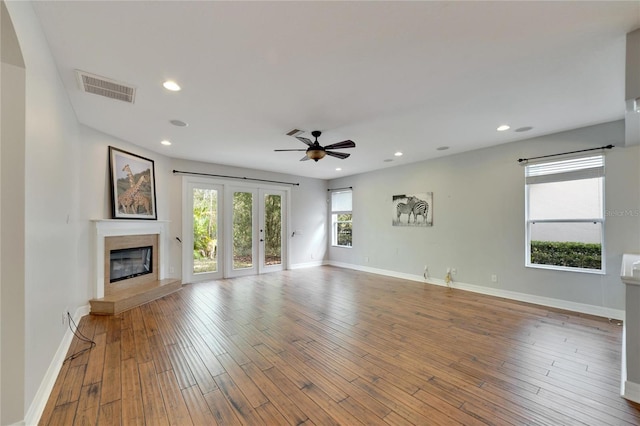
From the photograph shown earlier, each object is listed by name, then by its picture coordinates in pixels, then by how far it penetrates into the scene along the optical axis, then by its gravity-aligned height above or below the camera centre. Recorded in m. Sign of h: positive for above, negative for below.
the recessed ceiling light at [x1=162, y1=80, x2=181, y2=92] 2.56 +1.27
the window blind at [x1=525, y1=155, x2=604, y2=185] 3.81 +0.68
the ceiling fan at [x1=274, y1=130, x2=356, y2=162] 3.65 +0.92
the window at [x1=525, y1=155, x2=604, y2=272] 3.84 -0.02
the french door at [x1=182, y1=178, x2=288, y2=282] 5.85 -0.43
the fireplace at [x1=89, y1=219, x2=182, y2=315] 3.95 -0.92
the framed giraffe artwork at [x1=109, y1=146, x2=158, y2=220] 4.28 +0.48
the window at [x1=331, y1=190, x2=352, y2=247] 7.84 -0.17
